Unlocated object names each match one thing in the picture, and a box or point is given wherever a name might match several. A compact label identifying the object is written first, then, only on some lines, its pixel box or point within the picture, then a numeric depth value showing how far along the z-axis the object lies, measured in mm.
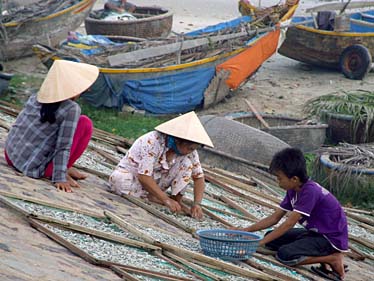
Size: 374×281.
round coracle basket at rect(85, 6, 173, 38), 31922
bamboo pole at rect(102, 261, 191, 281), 9398
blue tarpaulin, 25781
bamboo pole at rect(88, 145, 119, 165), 15223
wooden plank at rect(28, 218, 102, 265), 9453
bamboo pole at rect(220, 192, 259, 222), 13711
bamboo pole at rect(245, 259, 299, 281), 10633
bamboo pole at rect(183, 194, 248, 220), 13531
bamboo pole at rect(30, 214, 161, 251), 10242
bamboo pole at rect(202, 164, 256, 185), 16609
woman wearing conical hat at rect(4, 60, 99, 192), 11789
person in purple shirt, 11000
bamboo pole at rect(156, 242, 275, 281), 10117
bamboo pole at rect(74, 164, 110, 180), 13852
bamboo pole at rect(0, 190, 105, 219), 10961
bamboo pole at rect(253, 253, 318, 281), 11289
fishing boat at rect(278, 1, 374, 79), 32844
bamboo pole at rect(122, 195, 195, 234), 11914
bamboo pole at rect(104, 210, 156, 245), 10487
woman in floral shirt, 11820
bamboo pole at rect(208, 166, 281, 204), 15601
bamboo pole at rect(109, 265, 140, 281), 9156
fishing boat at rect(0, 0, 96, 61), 30297
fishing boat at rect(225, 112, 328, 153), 21609
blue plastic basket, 10539
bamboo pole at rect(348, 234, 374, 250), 13610
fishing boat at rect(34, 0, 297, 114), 25516
